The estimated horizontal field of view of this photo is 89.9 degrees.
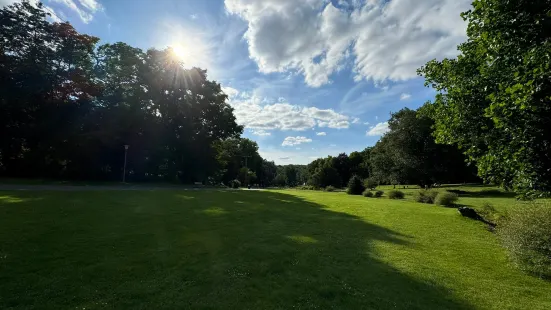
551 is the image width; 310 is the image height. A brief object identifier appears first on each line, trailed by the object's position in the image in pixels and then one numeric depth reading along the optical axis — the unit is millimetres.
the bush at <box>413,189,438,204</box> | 24716
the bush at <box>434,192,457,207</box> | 21594
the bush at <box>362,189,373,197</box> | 33612
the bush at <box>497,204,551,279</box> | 7082
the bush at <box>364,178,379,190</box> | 46819
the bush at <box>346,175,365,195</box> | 39094
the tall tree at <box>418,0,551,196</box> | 6406
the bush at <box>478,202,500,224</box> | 14022
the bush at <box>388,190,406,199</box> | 30219
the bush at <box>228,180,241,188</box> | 56591
